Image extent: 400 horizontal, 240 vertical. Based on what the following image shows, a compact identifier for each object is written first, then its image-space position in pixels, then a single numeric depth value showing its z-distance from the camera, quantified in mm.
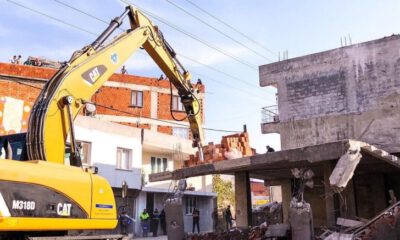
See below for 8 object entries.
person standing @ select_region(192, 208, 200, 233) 30344
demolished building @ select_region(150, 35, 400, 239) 16312
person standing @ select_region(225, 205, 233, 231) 32500
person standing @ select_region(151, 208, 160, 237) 29417
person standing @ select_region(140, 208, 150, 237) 28497
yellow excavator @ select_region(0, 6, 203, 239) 6965
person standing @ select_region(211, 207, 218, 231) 34306
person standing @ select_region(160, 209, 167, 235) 29922
